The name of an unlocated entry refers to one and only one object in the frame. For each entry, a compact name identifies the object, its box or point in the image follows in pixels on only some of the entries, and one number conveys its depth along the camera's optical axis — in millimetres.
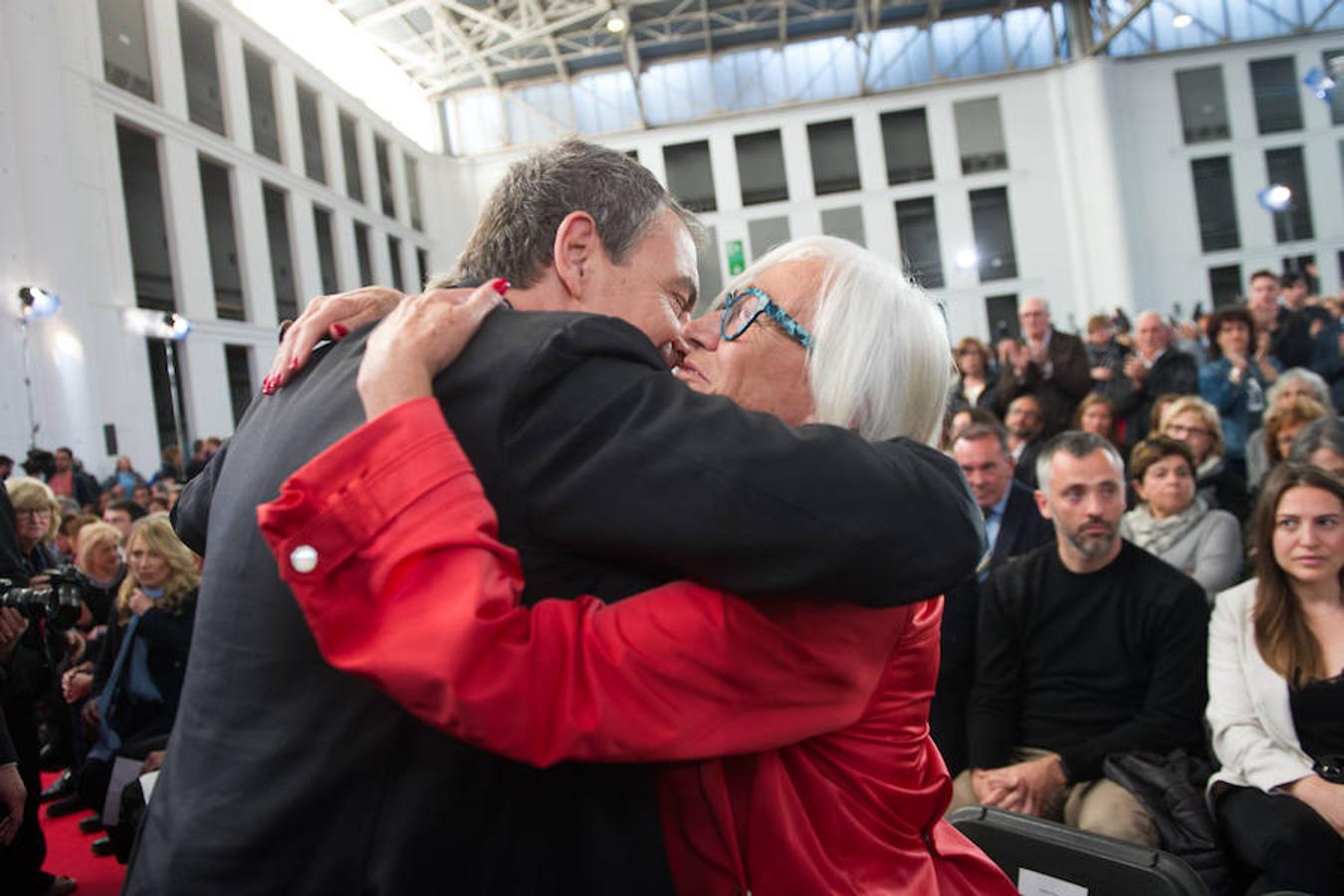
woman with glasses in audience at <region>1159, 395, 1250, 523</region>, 5332
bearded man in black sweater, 3301
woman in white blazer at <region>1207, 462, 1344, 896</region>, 2730
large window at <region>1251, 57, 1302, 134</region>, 23609
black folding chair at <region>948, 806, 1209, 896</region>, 1957
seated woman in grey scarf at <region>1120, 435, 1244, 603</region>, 4328
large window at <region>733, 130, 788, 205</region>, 25531
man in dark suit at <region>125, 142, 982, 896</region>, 1021
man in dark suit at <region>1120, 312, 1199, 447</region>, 7047
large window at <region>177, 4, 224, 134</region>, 17266
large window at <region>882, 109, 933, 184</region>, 25062
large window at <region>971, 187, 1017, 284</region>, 24609
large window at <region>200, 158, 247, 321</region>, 17625
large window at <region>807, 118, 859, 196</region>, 25344
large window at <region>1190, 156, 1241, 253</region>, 23734
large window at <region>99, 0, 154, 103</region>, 14914
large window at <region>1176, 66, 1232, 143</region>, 23672
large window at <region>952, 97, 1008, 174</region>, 24547
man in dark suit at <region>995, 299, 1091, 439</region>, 7148
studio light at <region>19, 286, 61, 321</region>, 12078
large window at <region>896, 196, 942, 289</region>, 24922
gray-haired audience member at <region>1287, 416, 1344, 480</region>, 4309
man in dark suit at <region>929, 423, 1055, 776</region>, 3883
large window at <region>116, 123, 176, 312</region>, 15711
